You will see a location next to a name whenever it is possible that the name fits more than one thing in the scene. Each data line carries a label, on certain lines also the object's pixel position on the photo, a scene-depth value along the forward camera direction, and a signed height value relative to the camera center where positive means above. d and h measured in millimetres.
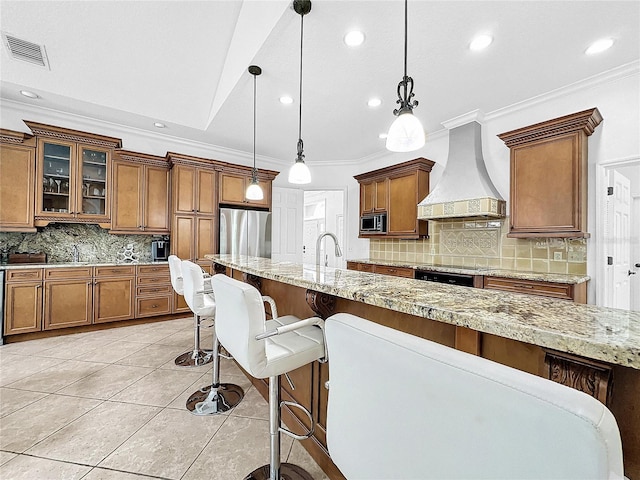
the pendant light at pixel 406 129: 1405 +568
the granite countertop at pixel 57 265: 3115 -320
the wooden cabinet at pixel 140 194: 3844 +644
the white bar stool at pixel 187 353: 2686 -1131
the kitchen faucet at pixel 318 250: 1789 -61
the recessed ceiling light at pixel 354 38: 2168 +1606
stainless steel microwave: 4500 +292
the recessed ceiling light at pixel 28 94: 3145 +1647
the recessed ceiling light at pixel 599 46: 2273 +1636
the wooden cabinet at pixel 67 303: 3289 -784
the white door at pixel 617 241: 2699 +18
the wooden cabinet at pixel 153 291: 3828 -725
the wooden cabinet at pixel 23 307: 3094 -780
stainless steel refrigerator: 4387 +123
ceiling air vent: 2717 +1901
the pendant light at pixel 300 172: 2293 +565
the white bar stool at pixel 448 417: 332 -259
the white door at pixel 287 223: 5512 +338
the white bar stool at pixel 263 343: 1128 -472
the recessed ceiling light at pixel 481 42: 2203 +1613
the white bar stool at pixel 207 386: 2030 -1164
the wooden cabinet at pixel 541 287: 2473 -428
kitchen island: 583 -197
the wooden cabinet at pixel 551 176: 2652 +665
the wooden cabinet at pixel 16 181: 3180 +661
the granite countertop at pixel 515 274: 2516 -325
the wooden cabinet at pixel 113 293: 3562 -709
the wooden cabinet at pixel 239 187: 4480 +874
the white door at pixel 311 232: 8234 +250
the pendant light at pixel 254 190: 2910 +518
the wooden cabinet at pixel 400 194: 4090 +725
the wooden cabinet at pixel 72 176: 3377 +800
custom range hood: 3275 +708
